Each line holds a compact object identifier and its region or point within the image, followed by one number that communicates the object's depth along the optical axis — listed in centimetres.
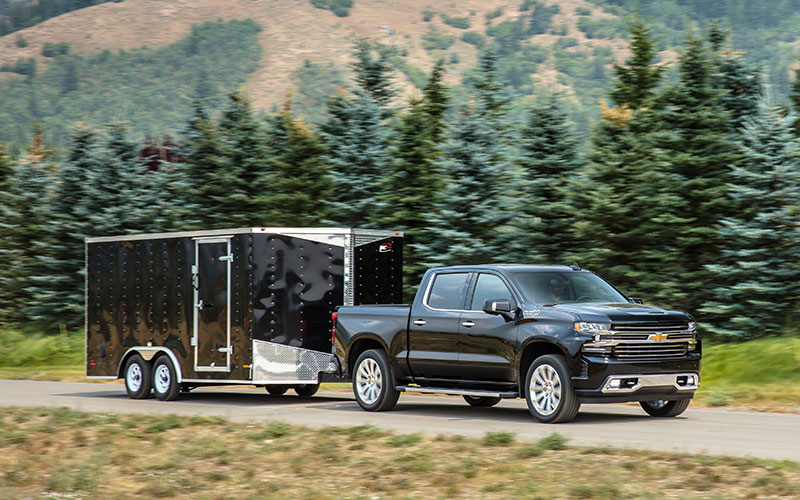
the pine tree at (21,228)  3575
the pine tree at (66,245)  3456
